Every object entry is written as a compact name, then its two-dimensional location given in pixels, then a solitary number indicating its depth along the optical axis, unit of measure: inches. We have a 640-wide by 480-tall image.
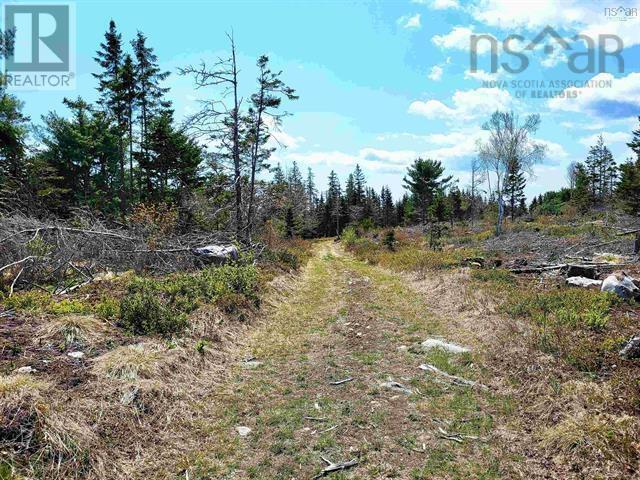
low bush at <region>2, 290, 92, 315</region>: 259.4
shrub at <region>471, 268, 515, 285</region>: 423.2
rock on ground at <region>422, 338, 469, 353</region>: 278.1
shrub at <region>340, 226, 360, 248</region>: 1365.0
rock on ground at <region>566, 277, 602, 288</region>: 356.8
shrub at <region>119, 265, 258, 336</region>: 267.4
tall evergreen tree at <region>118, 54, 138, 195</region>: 930.7
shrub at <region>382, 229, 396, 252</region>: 1022.9
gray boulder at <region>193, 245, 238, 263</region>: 501.7
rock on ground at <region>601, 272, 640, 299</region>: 303.4
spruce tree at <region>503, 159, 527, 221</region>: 1296.8
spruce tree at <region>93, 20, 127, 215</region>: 960.3
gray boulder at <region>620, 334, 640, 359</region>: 204.1
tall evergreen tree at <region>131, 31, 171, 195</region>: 975.6
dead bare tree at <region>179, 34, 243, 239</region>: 601.0
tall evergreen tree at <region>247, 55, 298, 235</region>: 653.3
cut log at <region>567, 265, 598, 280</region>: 395.5
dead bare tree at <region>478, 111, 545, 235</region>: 1268.5
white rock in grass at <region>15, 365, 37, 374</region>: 176.3
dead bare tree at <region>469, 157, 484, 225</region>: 2124.8
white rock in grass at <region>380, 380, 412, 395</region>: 218.6
